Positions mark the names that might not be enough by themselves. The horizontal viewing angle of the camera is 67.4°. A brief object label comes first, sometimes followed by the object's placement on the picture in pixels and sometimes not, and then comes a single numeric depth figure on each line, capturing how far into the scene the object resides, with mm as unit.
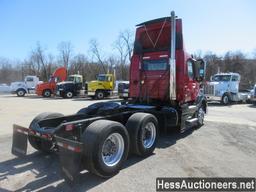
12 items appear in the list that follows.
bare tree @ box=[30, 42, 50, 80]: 50969
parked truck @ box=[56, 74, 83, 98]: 20371
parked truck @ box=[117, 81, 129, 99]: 17792
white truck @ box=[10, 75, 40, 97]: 23745
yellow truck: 19541
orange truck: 21632
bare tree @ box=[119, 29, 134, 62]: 44552
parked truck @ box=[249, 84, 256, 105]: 16011
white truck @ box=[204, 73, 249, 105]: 15590
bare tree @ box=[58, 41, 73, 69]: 52483
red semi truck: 3458
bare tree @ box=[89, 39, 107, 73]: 46061
